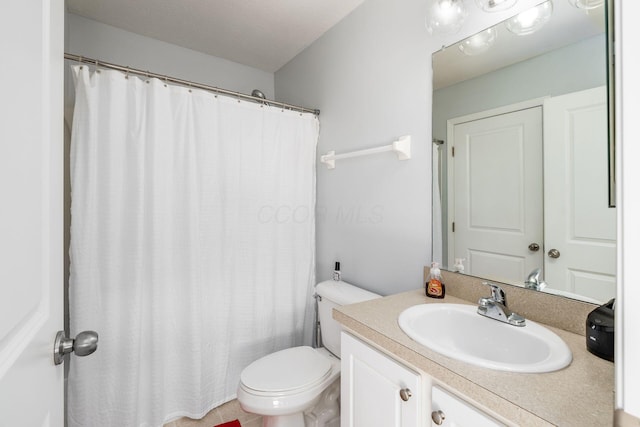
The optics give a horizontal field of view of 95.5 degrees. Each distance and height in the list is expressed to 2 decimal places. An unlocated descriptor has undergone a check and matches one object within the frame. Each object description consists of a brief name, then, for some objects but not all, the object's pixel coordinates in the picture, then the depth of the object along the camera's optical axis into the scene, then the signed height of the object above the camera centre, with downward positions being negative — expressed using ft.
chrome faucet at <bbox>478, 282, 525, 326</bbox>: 3.10 -1.09
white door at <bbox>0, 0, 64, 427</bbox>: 1.23 +0.02
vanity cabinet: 2.28 -1.68
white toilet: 4.10 -2.53
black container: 2.36 -1.01
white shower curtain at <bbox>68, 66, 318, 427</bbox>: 4.64 -0.55
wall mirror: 2.98 +0.67
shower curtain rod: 4.45 +2.37
